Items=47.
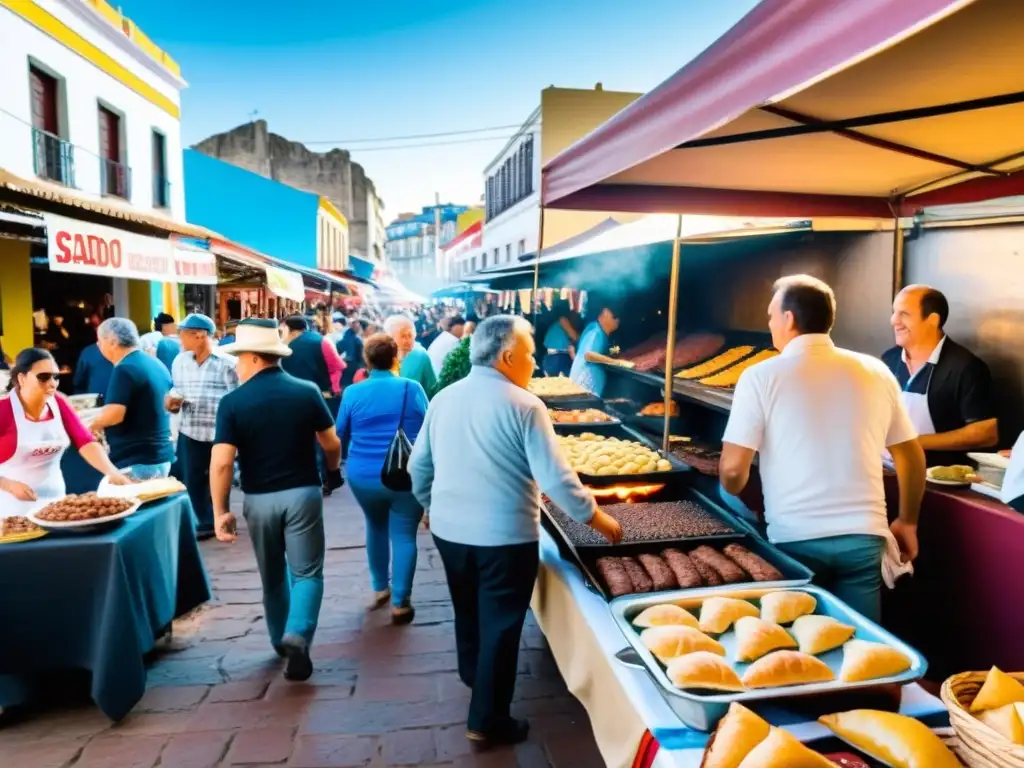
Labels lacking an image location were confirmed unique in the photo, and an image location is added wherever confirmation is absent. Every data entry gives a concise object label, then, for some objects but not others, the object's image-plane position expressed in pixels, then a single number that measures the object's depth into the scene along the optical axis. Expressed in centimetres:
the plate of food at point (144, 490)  408
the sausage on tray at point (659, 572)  260
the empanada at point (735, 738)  151
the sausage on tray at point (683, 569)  262
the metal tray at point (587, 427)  536
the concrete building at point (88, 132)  1064
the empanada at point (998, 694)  154
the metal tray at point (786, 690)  177
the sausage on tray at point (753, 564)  261
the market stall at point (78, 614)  354
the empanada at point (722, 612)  221
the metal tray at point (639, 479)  393
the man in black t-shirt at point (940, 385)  352
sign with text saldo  634
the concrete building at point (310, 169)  3559
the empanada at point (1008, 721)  143
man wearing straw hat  390
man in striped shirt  629
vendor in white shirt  263
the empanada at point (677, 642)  202
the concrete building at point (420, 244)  7388
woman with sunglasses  409
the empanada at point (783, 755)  141
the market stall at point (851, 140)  168
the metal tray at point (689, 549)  258
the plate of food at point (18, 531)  354
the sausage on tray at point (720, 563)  263
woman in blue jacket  480
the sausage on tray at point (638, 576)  258
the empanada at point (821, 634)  202
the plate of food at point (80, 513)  357
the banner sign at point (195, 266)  940
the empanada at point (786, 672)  183
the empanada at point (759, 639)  200
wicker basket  137
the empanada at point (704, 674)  181
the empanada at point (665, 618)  222
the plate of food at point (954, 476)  328
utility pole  6532
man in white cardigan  297
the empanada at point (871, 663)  185
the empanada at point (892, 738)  152
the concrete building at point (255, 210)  2878
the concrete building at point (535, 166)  2422
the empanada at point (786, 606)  223
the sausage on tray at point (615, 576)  254
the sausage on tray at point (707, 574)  263
